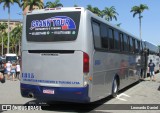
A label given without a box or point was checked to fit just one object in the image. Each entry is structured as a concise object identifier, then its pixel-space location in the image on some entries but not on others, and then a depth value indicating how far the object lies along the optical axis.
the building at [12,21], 176.20
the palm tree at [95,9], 74.00
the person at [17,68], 25.06
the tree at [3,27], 118.31
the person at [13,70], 24.80
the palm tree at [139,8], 82.12
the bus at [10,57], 50.27
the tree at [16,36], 108.43
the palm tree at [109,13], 82.12
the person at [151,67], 24.38
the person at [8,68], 25.70
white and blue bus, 9.53
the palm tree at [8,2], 62.16
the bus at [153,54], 28.29
